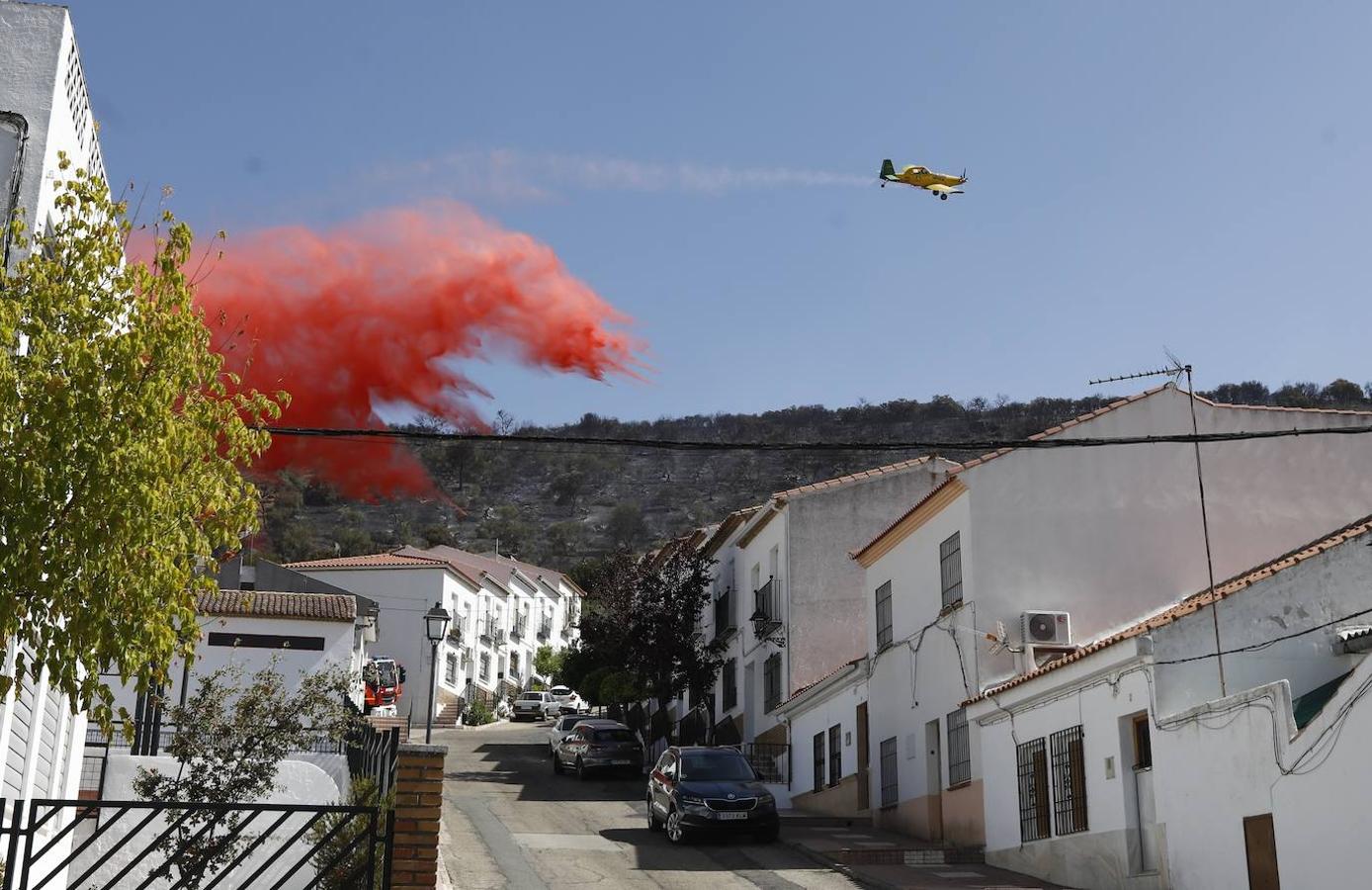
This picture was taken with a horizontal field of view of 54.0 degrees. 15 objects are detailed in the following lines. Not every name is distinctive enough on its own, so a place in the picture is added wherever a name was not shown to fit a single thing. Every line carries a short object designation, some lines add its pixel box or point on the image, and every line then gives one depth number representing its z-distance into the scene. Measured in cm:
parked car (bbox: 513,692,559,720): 6278
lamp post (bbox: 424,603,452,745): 2616
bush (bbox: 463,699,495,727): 5991
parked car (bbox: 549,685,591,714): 6384
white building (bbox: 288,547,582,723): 5788
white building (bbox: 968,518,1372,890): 1361
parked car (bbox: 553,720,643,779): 3494
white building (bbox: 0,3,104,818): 1140
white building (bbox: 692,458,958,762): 3378
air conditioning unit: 2184
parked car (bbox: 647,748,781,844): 2231
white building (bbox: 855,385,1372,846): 2247
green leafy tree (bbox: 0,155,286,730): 721
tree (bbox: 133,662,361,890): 1520
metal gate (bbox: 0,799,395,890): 892
